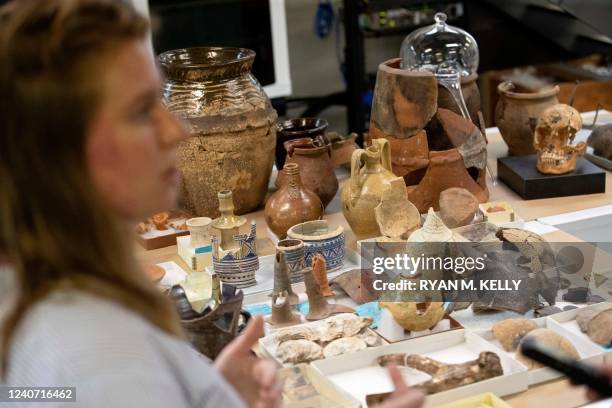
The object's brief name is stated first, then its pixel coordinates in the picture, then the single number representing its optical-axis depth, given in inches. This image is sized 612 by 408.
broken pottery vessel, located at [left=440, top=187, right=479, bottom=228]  91.3
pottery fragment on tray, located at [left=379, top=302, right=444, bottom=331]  71.4
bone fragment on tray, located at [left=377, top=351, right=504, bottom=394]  63.6
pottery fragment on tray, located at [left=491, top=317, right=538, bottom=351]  69.7
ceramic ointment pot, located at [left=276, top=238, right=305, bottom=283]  84.7
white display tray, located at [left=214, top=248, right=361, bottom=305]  84.2
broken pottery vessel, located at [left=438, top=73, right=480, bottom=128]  103.7
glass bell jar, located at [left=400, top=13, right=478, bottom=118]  115.2
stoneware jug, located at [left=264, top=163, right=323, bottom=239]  92.4
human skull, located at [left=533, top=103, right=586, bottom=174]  103.3
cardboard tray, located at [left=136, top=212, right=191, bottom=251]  97.6
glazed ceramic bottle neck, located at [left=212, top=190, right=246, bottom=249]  89.5
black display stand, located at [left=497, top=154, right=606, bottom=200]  103.8
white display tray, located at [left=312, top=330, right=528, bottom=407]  63.5
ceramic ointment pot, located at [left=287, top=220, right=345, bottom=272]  86.6
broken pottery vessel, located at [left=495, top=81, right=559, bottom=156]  113.4
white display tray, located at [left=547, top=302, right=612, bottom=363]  70.9
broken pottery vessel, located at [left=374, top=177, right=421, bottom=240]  88.2
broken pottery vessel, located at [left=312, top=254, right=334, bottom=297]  82.0
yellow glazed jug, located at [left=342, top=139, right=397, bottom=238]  91.9
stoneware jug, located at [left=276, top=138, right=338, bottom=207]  101.6
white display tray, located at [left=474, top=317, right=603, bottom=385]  65.5
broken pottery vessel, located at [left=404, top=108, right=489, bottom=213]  100.1
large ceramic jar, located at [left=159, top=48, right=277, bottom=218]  101.4
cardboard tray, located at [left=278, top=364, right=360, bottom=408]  61.2
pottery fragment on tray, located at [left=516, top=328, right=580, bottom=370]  66.9
